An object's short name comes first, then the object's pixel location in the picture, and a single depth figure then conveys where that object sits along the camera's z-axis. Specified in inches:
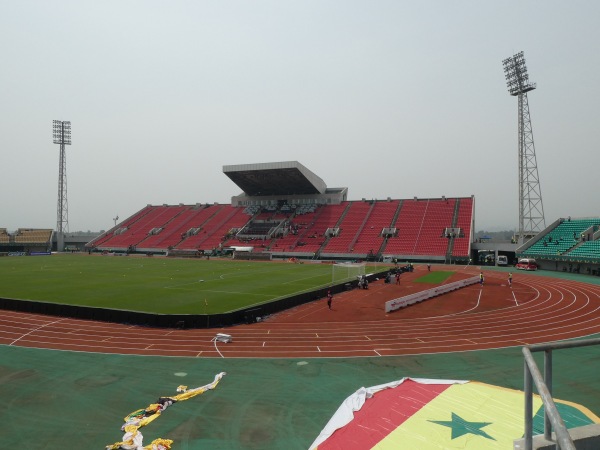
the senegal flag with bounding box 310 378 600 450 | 349.4
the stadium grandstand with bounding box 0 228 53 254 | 3703.2
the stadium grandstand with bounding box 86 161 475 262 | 2790.4
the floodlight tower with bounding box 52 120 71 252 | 3614.7
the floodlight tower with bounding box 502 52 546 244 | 2417.6
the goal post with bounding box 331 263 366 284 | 1632.6
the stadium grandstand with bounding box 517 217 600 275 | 2015.3
